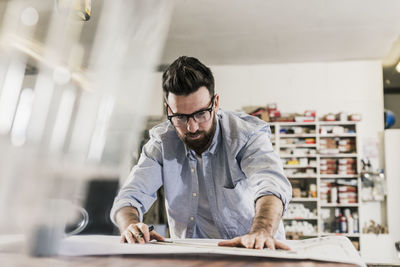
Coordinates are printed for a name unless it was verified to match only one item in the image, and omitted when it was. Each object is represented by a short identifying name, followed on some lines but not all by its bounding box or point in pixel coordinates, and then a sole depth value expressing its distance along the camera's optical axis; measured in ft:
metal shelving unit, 16.37
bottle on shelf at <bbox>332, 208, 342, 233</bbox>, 16.24
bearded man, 4.27
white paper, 2.67
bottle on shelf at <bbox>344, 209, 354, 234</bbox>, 16.02
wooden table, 2.38
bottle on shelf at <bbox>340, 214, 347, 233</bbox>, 16.10
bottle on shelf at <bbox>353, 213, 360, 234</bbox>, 16.07
